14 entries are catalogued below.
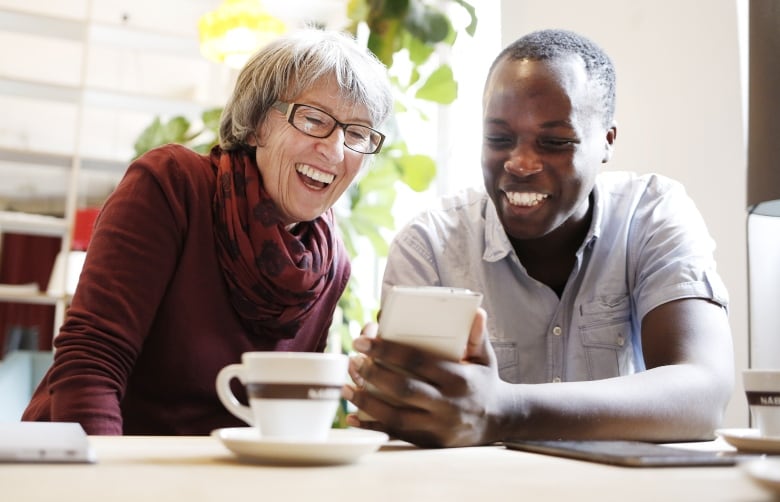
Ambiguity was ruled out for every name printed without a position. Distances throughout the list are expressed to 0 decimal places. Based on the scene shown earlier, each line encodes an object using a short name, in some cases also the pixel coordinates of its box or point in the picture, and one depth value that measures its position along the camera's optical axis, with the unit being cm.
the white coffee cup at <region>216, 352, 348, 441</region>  67
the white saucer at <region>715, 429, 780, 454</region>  79
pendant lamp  310
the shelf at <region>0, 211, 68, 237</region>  435
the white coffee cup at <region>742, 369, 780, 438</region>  83
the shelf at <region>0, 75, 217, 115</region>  434
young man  126
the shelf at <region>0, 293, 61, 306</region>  427
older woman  127
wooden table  48
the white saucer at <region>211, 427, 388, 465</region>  61
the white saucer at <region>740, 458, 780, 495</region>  42
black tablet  64
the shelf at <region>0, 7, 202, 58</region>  428
